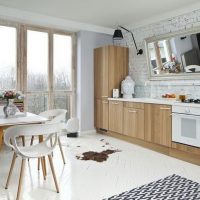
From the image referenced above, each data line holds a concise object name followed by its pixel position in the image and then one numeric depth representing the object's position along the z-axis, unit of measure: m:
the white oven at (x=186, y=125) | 3.29
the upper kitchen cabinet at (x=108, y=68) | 4.98
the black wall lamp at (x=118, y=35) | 4.83
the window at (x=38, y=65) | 4.46
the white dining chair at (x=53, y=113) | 3.55
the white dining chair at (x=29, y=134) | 2.21
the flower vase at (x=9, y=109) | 3.06
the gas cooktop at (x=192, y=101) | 3.53
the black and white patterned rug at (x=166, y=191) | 2.33
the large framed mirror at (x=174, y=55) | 3.83
